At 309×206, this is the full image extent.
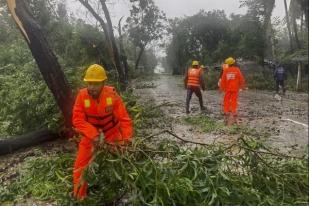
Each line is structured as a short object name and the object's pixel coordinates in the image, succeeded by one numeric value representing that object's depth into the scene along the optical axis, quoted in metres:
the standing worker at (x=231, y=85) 13.93
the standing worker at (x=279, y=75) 24.64
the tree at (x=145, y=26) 48.70
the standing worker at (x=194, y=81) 15.58
